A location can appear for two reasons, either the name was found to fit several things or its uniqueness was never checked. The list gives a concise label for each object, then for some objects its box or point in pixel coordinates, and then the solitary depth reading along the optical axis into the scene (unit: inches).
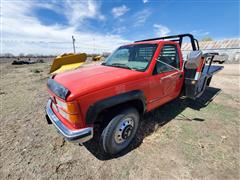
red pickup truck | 79.3
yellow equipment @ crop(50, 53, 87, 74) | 338.9
